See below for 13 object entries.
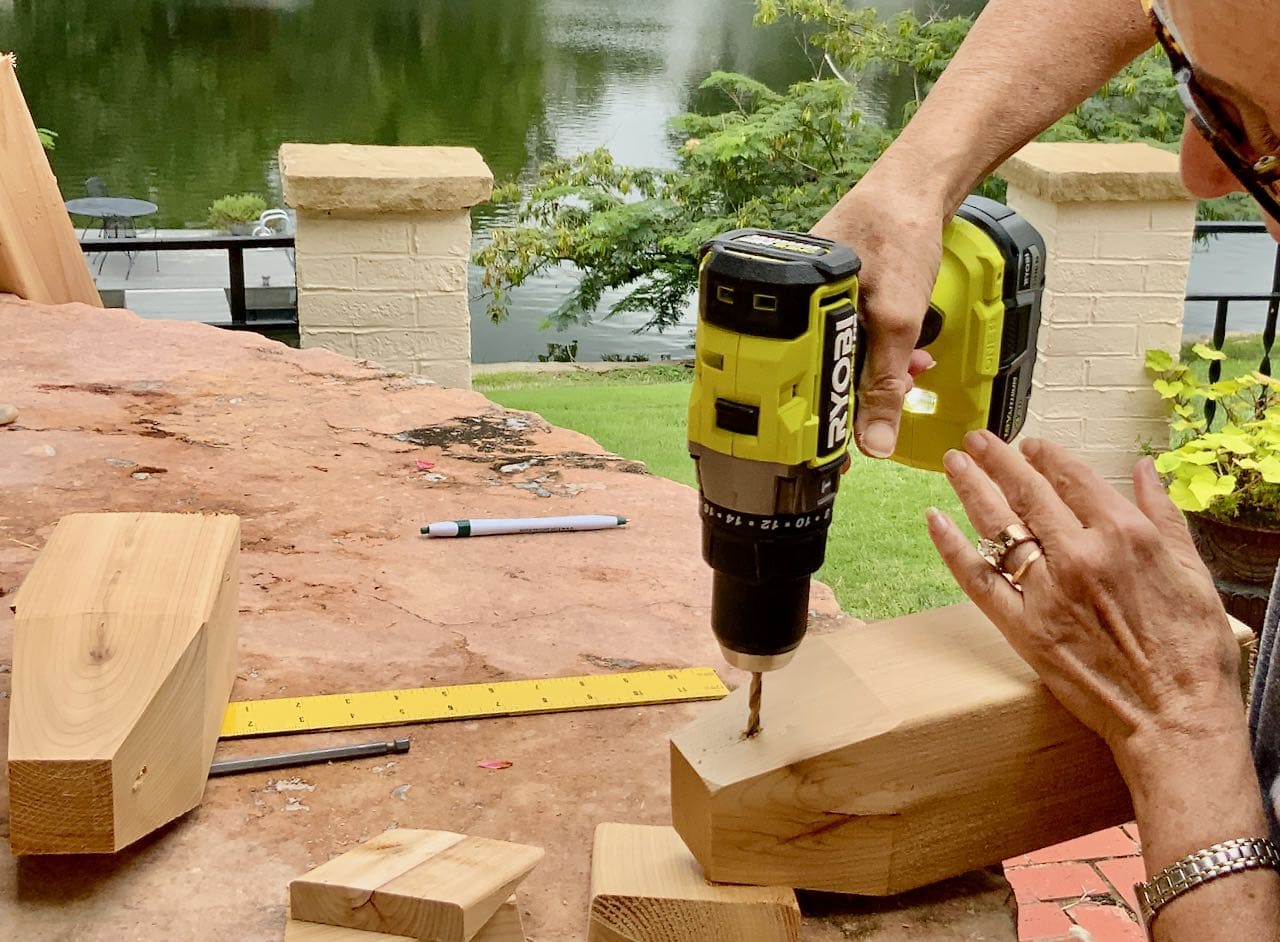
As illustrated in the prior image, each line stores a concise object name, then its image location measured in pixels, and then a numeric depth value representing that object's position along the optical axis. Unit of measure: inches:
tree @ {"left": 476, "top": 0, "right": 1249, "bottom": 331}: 342.0
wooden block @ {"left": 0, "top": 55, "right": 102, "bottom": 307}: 144.1
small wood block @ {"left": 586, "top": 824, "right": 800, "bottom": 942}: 48.8
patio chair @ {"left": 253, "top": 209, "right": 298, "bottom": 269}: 421.6
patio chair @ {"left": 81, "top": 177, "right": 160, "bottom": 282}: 484.7
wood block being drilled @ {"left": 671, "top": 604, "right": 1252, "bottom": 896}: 48.8
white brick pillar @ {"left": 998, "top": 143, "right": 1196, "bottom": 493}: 184.5
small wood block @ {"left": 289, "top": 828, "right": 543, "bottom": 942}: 46.0
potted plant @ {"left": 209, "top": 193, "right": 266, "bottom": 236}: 484.7
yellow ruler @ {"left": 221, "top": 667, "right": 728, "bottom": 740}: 63.4
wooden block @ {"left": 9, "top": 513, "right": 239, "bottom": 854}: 49.9
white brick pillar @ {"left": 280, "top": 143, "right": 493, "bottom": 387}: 170.2
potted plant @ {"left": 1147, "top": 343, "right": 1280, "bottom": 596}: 156.2
